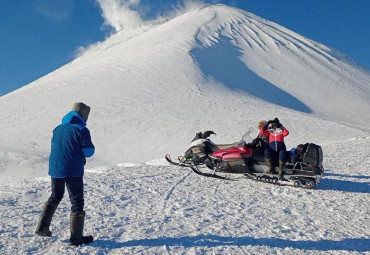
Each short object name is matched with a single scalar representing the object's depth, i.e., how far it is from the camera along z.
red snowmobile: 8.01
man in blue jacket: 4.40
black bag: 7.99
